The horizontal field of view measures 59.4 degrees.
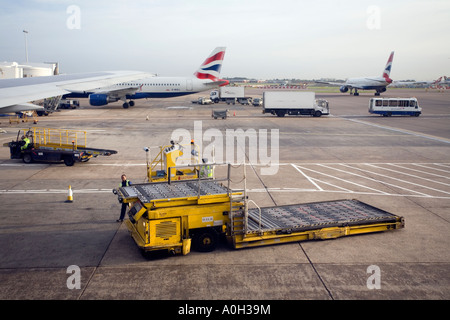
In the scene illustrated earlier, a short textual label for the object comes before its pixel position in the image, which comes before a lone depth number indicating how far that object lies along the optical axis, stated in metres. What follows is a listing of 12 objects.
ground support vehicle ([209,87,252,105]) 71.50
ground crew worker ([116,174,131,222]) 13.53
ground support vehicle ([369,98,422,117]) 50.06
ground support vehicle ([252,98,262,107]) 67.25
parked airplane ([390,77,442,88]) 178.38
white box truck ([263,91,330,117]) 48.09
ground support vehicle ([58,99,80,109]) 59.00
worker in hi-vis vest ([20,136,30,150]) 22.82
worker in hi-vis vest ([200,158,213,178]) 14.64
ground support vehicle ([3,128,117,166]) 22.77
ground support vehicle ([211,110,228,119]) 47.03
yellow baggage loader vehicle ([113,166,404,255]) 11.05
